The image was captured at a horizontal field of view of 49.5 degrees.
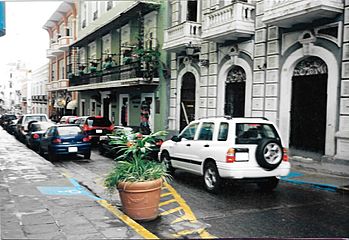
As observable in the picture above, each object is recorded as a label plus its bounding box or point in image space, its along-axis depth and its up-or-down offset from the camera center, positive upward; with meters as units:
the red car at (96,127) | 18.45 -1.01
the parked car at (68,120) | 21.54 -0.88
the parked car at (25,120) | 22.54 -0.93
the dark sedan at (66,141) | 14.25 -1.38
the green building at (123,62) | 21.50 +2.97
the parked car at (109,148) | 13.46 -1.63
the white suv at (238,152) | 8.19 -0.94
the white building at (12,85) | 90.44 +4.84
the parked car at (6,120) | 35.39 -1.59
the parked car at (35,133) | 17.47 -1.34
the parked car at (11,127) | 28.03 -1.81
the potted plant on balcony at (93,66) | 29.49 +3.33
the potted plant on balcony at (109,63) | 26.75 +3.19
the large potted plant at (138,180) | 6.14 -1.21
